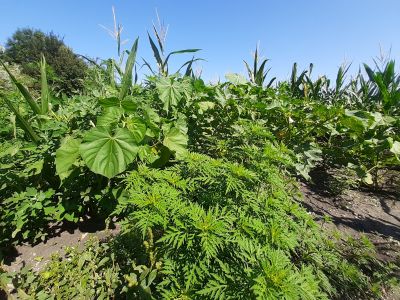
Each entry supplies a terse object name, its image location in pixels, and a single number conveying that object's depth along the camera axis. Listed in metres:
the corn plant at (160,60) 3.36
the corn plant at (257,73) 4.54
